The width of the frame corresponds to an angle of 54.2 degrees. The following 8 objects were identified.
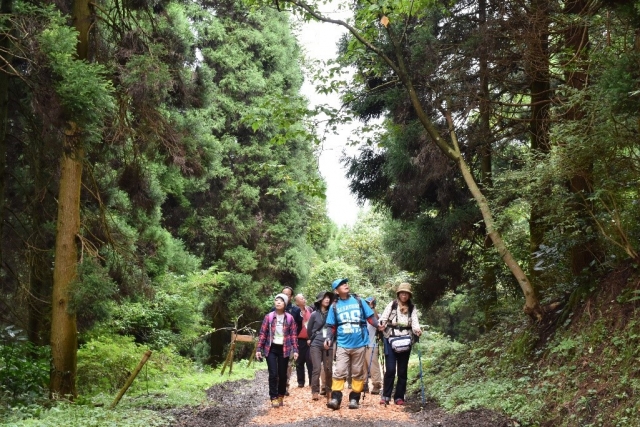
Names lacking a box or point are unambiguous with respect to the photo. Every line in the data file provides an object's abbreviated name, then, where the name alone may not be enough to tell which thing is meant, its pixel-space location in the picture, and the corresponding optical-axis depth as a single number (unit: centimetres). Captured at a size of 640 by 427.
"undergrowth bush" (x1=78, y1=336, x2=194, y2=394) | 1320
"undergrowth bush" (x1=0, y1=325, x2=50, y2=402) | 953
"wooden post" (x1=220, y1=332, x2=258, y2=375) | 1700
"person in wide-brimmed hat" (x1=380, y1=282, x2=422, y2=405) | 1030
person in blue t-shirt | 1010
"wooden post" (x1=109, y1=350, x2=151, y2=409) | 888
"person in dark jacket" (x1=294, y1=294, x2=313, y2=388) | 1303
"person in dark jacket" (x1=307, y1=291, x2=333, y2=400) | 1155
